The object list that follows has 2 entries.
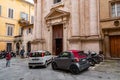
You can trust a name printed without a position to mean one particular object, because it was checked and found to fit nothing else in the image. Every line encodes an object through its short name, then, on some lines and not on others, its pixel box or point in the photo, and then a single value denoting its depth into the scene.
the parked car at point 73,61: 5.06
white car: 6.50
